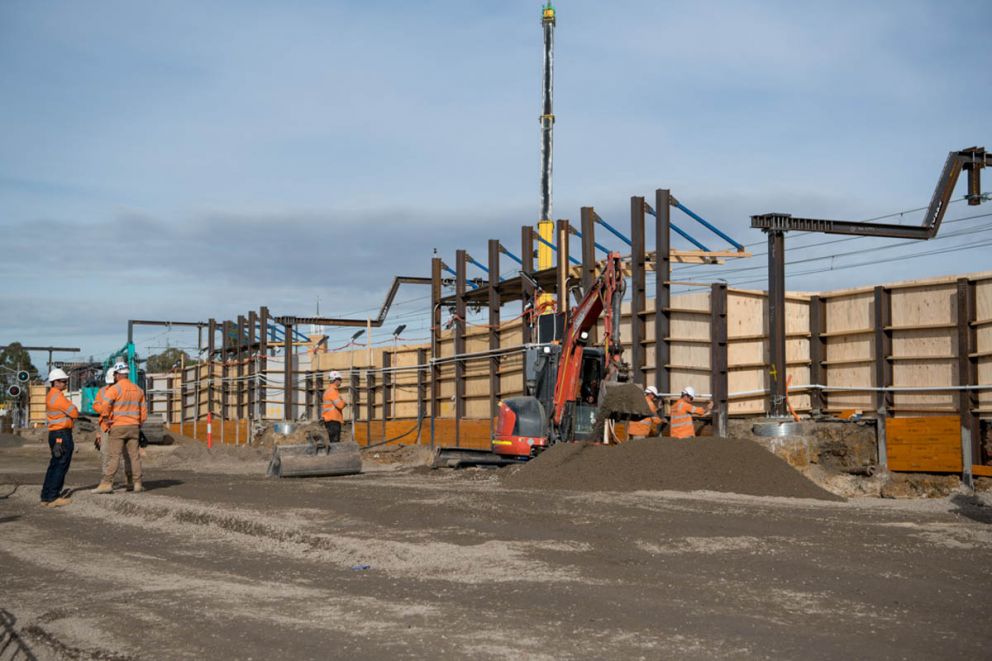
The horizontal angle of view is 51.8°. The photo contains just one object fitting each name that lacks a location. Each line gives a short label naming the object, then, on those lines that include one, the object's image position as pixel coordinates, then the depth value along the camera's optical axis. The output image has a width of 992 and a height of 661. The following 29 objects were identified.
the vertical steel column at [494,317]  26.28
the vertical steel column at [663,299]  21.45
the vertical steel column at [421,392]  29.64
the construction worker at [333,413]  22.94
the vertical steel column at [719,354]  20.64
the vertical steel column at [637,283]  22.08
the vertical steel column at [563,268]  23.75
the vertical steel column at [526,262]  25.58
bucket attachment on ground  19.78
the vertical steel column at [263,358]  38.84
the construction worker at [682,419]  18.27
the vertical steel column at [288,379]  36.97
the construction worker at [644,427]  19.05
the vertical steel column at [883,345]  18.31
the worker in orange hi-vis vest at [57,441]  15.77
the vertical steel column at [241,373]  40.59
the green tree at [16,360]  101.88
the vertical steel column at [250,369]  40.03
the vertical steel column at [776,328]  18.88
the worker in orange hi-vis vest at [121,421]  16.56
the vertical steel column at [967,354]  16.64
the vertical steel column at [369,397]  32.41
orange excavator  18.19
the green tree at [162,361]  100.17
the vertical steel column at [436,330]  29.50
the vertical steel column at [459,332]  27.88
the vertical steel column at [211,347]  43.88
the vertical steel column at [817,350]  19.78
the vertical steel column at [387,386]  31.86
